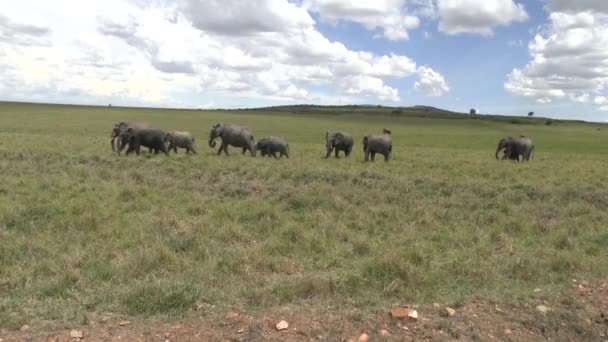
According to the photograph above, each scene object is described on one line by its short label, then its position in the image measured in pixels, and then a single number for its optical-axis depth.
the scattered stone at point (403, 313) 6.20
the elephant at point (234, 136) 27.02
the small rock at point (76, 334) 5.61
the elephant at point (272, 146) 27.33
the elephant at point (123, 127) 25.09
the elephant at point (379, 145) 26.45
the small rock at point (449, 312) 6.43
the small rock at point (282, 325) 5.85
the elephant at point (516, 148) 31.14
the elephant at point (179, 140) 26.89
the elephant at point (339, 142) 28.31
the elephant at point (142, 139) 24.75
